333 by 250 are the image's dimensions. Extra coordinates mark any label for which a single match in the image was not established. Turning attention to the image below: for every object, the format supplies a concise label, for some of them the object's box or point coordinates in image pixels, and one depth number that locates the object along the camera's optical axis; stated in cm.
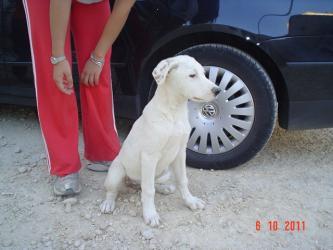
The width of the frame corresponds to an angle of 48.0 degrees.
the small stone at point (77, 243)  209
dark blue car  247
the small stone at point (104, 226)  222
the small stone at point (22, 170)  284
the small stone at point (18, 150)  314
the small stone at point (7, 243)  209
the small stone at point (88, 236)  215
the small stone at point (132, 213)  234
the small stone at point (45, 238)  213
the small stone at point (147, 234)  213
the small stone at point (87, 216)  232
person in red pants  220
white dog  200
